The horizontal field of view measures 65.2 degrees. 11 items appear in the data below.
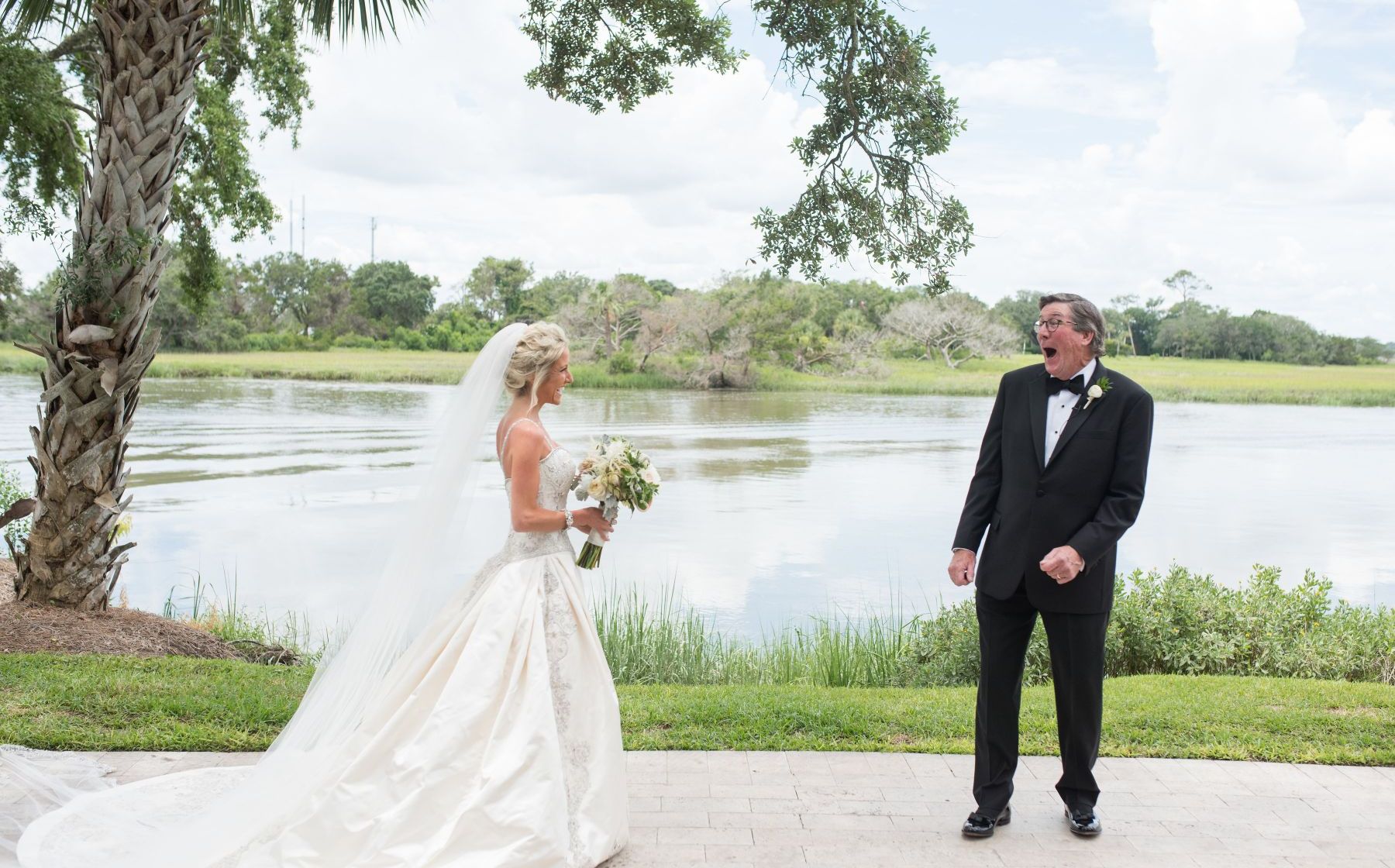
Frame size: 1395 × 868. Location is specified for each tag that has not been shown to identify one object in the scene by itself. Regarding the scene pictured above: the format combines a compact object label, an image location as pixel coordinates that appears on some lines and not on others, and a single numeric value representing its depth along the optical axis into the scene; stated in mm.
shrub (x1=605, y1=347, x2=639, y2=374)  41750
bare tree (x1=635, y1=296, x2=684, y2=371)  39375
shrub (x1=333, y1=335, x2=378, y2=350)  51494
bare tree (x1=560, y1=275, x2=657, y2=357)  40125
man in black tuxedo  4031
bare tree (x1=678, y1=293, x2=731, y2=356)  38875
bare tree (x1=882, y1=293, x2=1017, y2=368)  43844
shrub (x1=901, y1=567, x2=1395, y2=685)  7363
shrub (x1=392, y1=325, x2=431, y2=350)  48812
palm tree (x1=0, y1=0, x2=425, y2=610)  6926
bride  3584
